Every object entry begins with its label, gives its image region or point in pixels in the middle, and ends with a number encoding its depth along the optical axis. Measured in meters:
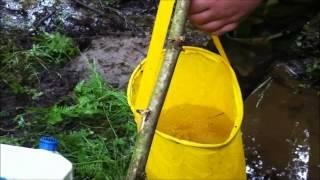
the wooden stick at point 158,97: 1.43
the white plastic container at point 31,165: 1.30
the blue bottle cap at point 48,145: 1.44
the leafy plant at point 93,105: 2.52
